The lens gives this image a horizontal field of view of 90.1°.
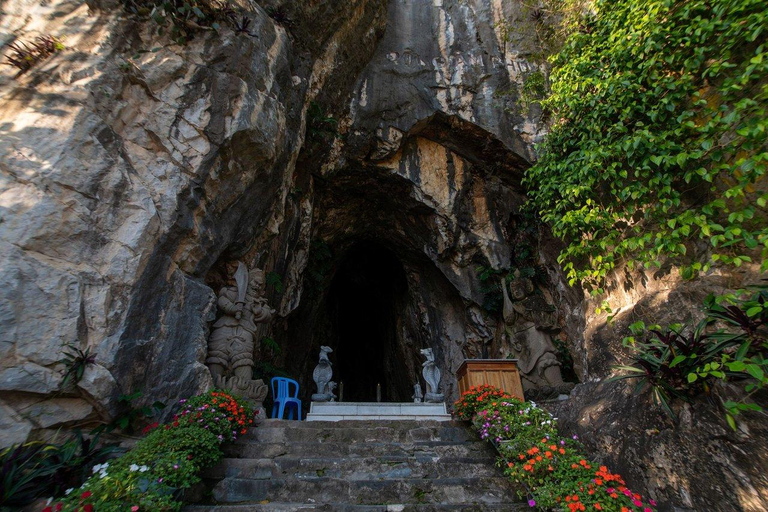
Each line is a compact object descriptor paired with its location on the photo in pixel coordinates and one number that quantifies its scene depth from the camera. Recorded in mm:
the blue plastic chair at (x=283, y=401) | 7148
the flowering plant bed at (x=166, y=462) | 2523
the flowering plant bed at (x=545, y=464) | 2744
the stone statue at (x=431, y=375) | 8328
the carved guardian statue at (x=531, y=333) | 8469
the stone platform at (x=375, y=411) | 6539
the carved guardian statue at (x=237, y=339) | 5875
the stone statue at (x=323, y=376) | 8098
